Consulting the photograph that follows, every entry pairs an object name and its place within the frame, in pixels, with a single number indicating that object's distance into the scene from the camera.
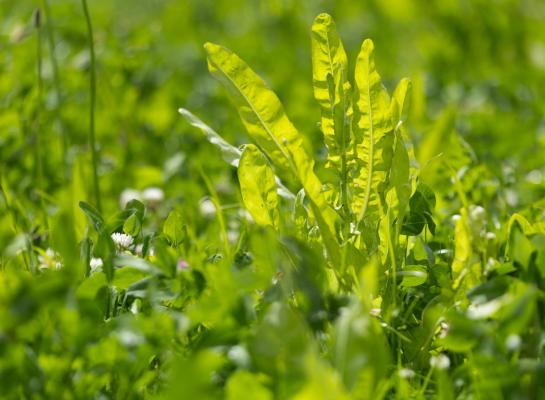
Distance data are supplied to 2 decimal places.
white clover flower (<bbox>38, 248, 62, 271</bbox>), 2.04
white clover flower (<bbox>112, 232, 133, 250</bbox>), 2.09
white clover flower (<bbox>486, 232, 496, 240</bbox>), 1.97
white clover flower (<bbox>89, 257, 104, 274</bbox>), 2.05
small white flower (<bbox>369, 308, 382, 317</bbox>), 1.98
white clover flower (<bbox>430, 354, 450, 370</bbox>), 1.93
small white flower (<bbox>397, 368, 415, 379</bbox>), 1.92
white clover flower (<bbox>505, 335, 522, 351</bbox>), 1.87
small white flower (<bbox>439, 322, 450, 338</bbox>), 1.98
